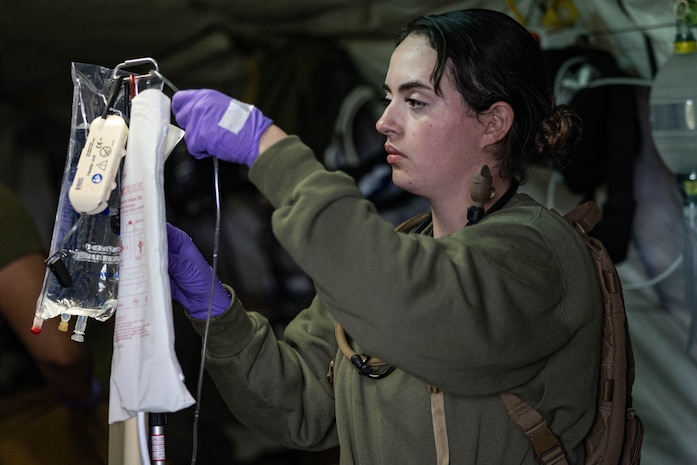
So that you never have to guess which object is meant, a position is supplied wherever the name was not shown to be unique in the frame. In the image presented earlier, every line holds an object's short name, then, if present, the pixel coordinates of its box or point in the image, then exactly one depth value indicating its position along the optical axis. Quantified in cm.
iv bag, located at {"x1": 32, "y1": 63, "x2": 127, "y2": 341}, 214
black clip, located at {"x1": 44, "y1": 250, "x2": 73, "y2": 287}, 212
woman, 201
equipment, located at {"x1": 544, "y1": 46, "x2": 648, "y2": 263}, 290
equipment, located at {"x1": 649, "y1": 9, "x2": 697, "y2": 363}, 276
